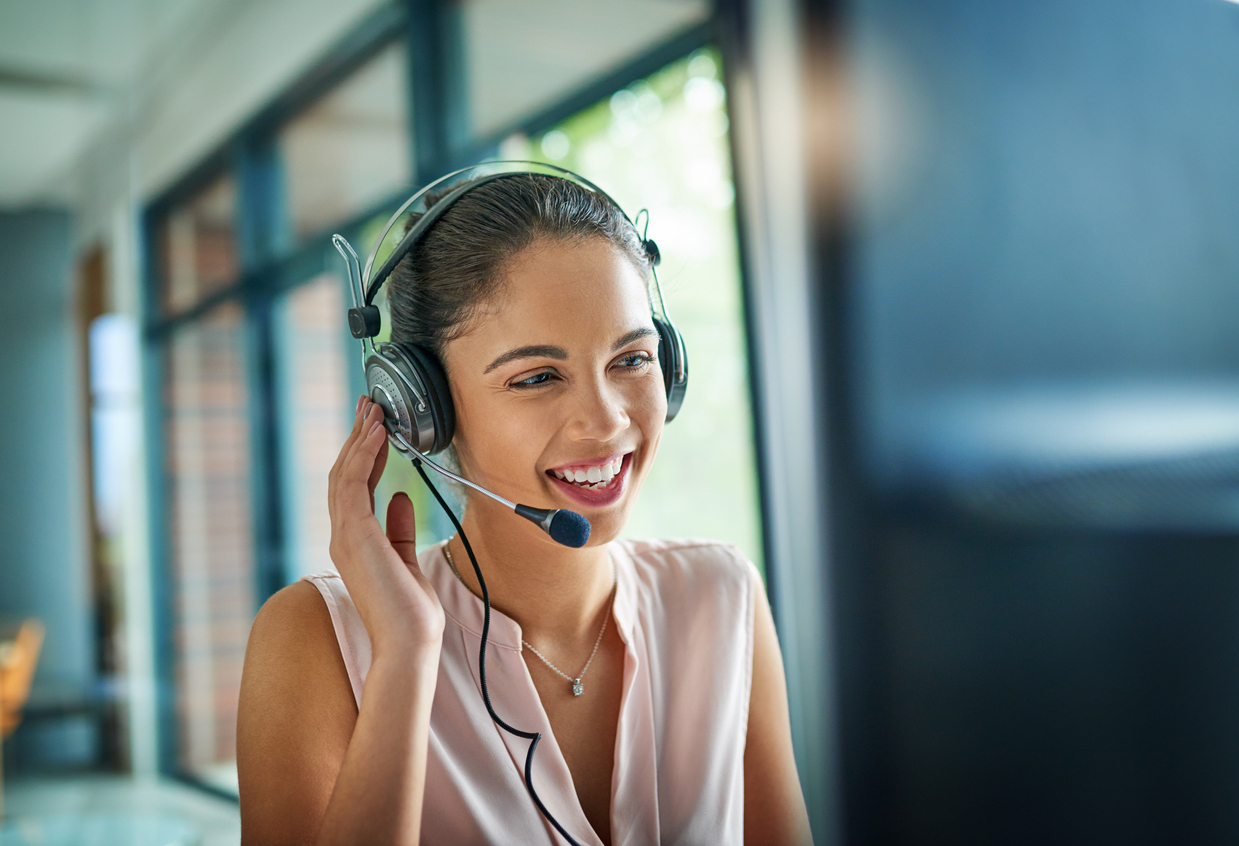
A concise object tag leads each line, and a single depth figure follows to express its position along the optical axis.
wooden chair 2.25
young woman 0.89
